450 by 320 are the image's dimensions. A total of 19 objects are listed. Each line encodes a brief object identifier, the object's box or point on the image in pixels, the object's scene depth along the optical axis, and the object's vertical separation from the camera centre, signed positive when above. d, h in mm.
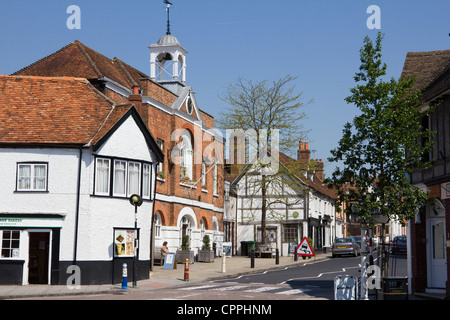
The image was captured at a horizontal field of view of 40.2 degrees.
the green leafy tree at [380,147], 18266 +2269
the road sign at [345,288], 17297 -1867
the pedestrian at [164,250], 32594 -1565
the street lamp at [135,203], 23428 +662
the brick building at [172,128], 32719 +5588
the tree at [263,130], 45875 +6772
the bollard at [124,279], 22330 -2135
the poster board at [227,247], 44562 -1910
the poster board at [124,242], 25422 -906
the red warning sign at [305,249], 36281 -1627
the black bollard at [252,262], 33788 -2284
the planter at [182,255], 34969 -1958
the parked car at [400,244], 47594 -1702
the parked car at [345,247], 48000 -1984
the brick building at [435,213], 19156 +283
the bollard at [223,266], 30527 -2266
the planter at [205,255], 38094 -2127
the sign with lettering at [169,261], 30812 -2036
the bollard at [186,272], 25969 -2173
